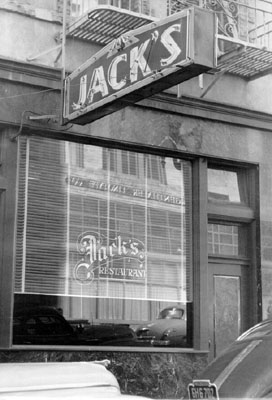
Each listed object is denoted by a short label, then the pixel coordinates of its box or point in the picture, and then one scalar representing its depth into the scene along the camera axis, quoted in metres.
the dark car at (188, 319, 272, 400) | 3.91
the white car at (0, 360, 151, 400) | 3.10
